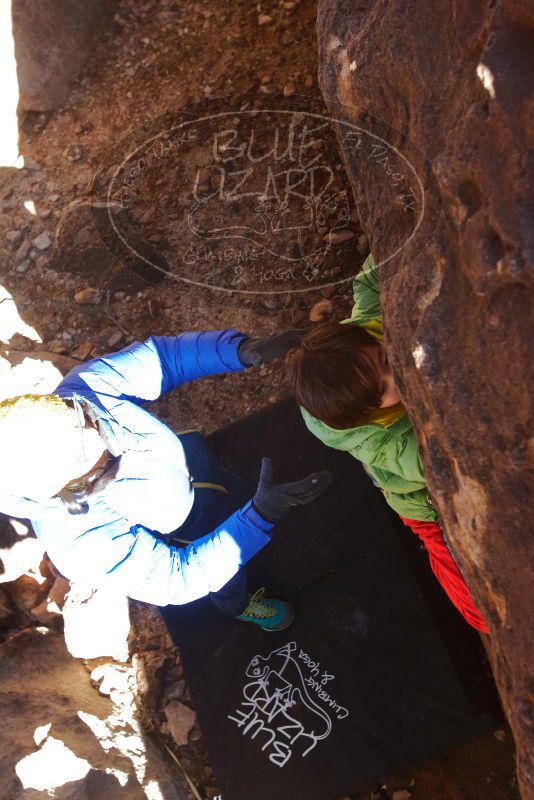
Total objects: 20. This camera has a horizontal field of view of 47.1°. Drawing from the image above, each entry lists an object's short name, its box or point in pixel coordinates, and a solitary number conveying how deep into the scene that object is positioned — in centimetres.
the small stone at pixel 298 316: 336
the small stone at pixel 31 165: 435
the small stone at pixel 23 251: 418
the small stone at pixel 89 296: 390
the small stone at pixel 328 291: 332
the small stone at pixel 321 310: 327
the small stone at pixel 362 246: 325
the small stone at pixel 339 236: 330
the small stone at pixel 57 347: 391
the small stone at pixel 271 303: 345
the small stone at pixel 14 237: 426
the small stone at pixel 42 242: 414
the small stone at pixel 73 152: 423
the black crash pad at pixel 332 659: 261
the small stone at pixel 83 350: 384
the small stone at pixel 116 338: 380
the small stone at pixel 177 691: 319
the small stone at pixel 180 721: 308
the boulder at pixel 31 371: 348
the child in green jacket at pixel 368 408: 190
